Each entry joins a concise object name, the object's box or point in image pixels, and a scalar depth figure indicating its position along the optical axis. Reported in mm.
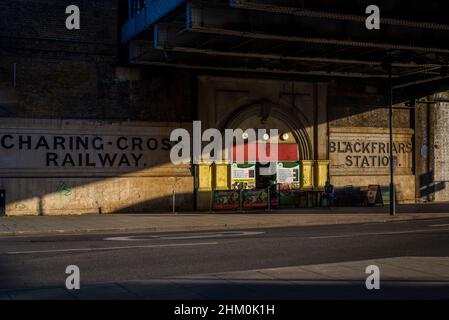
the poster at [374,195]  31406
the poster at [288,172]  30812
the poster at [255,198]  28156
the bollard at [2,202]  24484
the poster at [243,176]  29609
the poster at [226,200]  27609
